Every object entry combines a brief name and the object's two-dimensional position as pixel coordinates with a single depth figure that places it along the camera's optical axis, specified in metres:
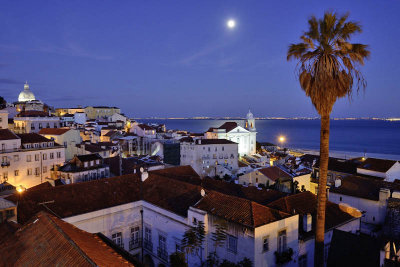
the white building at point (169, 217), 13.93
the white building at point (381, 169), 36.88
